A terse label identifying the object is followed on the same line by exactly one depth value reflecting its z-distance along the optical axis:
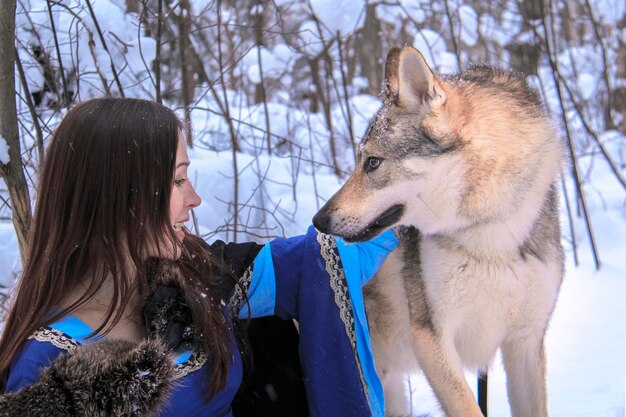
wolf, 2.19
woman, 1.64
